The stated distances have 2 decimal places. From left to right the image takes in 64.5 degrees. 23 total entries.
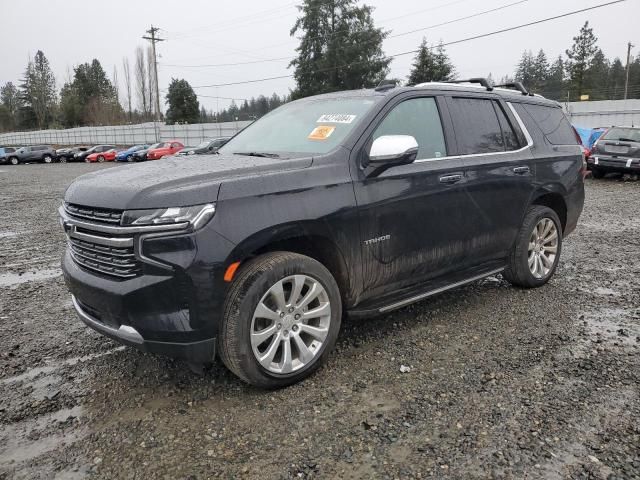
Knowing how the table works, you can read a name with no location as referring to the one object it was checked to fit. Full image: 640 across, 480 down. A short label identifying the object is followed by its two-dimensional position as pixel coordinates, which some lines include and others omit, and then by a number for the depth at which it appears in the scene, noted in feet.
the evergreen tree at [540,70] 272.47
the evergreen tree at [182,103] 207.00
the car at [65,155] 134.00
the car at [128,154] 119.25
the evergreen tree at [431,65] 151.94
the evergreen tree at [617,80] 217.77
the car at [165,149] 109.81
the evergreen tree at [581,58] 211.20
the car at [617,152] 48.35
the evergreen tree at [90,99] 269.03
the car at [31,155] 127.85
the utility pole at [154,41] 157.58
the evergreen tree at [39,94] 293.84
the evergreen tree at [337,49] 161.48
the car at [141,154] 114.73
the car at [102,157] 129.08
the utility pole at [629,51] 207.05
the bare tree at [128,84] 273.33
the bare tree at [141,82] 254.18
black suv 8.97
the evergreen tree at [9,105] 306.14
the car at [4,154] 125.80
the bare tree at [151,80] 161.07
